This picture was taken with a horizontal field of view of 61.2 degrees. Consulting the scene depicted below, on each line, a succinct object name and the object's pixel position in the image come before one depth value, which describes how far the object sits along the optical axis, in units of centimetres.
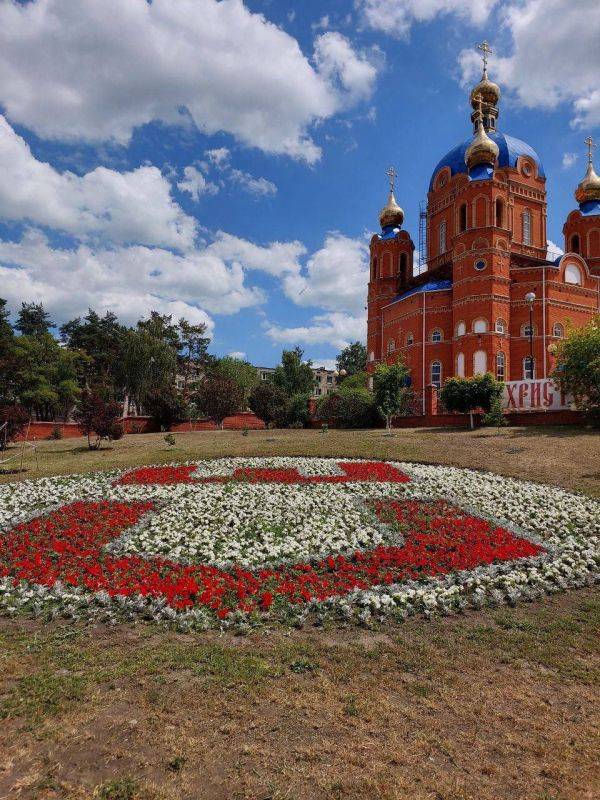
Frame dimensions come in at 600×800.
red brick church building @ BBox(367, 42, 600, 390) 4012
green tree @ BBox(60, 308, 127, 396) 5459
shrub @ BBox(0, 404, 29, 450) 1950
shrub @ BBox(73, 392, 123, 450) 2280
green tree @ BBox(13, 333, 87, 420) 4031
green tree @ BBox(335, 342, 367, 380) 7869
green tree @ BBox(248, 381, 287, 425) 3909
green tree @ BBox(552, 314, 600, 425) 2425
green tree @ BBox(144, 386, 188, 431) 4006
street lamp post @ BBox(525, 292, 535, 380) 4031
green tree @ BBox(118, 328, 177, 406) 5031
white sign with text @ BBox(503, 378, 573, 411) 2972
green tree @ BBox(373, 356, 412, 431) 3055
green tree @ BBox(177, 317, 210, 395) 5941
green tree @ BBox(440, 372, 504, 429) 2761
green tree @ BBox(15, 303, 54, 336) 5806
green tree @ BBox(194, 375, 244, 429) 3634
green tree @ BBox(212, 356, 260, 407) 6394
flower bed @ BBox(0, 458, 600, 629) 614
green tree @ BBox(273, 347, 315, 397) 5694
